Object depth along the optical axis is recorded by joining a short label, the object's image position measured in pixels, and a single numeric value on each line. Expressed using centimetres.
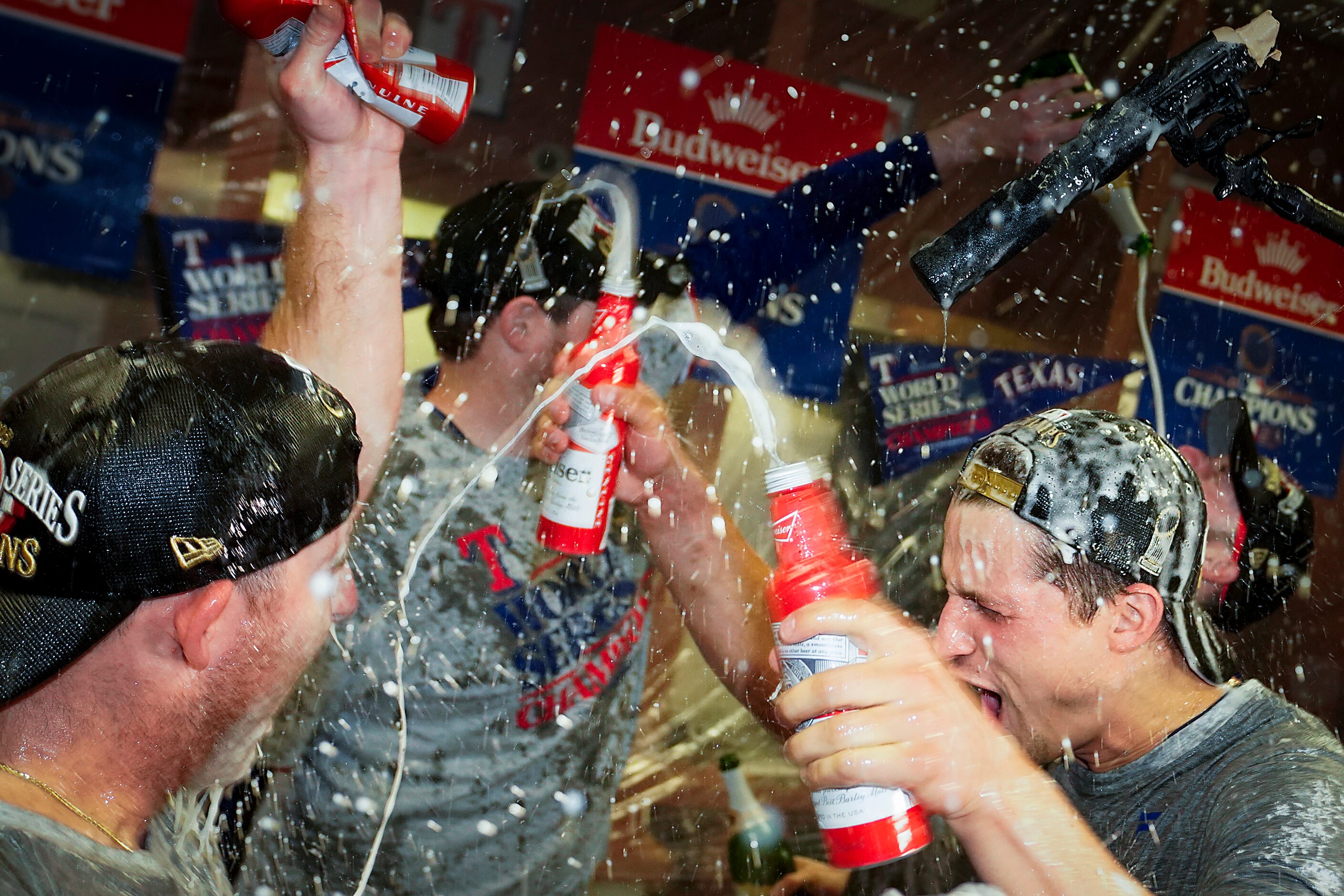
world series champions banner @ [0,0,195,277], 306
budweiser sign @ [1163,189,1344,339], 441
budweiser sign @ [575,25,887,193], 359
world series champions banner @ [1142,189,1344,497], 441
